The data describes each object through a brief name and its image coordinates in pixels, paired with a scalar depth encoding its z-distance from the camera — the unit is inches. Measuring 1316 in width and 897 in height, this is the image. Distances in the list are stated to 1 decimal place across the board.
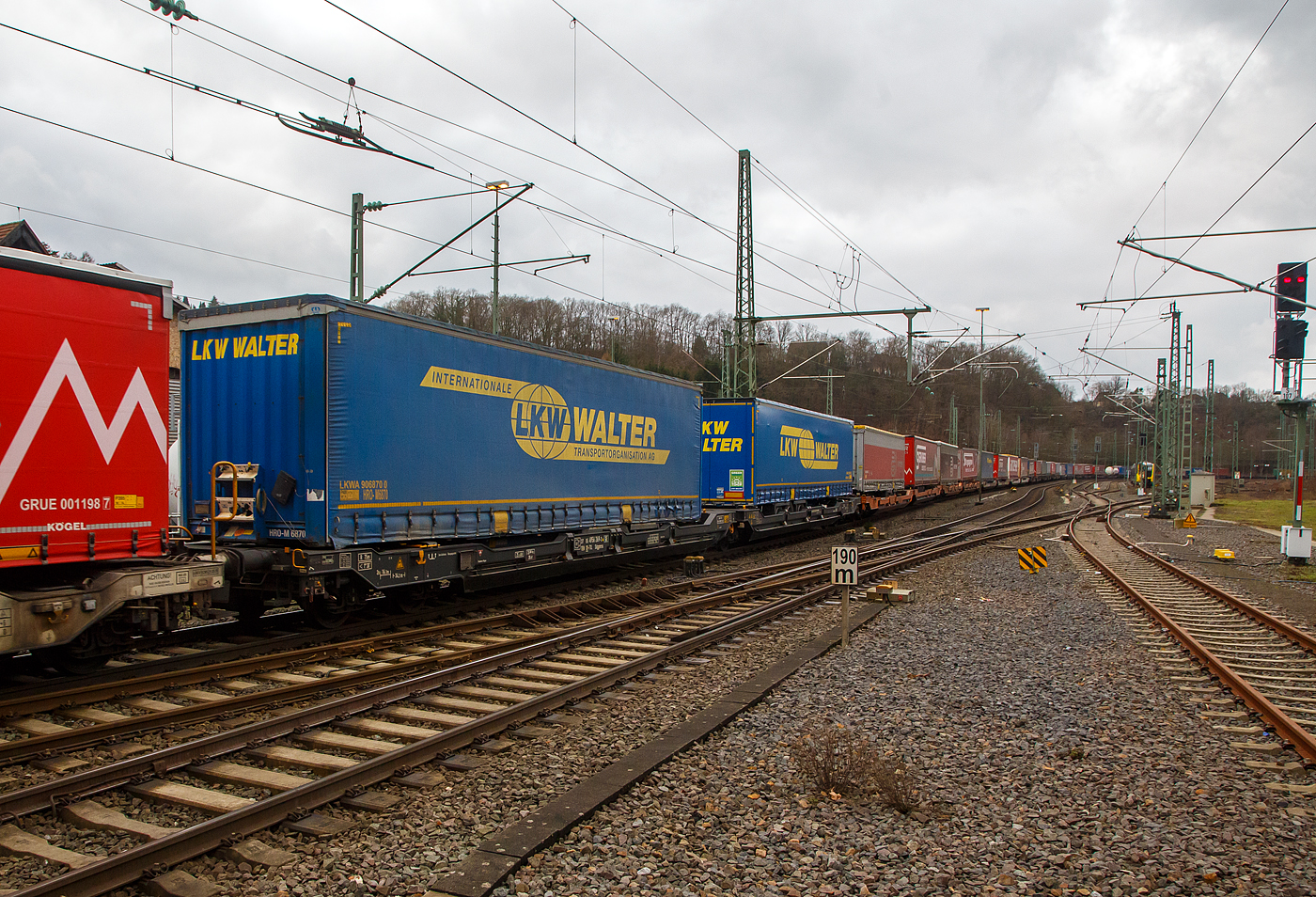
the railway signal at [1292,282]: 602.5
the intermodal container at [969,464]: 1913.1
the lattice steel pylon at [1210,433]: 1598.2
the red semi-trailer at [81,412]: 231.1
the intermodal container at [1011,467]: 2437.1
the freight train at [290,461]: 240.2
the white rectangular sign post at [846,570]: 363.9
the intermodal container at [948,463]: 1694.1
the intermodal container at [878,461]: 1115.9
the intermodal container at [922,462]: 1395.2
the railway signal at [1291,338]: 657.8
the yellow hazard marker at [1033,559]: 609.0
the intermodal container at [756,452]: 772.0
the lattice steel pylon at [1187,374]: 1203.1
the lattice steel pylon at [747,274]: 830.5
